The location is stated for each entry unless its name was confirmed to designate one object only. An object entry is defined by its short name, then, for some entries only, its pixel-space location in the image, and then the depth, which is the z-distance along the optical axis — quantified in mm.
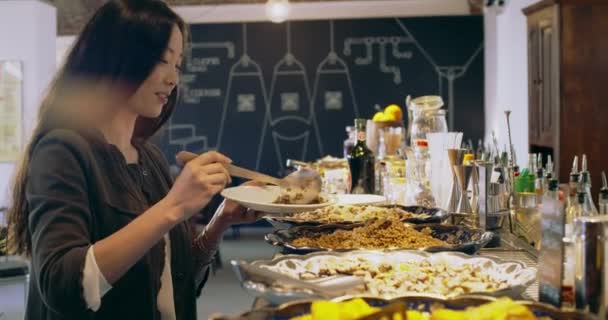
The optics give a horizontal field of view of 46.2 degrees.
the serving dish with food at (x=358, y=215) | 2145
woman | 1432
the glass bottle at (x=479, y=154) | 3248
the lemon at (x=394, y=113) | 4387
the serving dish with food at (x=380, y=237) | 1710
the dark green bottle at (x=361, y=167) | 3270
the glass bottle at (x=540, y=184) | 2101
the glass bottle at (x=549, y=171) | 2116
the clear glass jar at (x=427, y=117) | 3467
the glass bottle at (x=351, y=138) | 4180
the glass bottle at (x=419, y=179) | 2594
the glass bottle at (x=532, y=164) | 2430
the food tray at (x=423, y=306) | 949
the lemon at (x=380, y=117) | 4445
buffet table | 1750
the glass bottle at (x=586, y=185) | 1875
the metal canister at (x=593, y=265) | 1051
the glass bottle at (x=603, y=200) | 1836
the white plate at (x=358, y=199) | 2459
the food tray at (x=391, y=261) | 1157
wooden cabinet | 5055
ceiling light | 6660
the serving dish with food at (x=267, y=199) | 1840
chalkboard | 8492
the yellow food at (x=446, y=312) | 874
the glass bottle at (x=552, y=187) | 1590
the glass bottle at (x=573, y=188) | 1883
